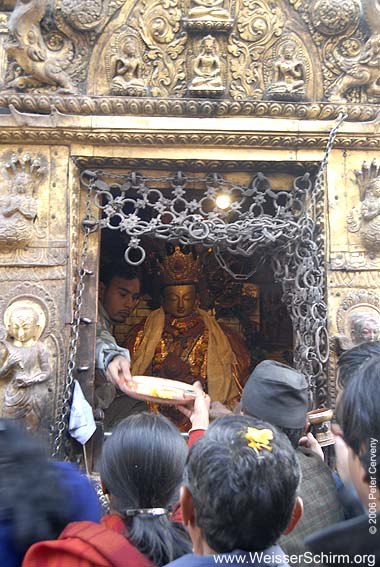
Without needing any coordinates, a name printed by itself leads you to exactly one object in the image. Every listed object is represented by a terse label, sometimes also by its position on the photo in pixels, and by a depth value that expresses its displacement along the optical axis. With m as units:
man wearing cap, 1.80
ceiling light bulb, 3.64
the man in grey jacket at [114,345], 3.53
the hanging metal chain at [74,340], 3.28
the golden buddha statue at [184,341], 5.05
